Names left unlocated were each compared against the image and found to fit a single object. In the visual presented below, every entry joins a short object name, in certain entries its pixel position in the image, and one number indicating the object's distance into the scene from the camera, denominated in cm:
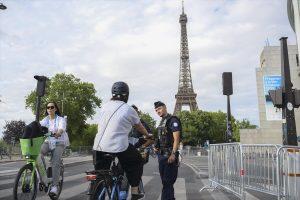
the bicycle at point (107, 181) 247
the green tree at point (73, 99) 3599
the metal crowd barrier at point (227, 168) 476
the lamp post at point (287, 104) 636
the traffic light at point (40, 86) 824
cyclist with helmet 259
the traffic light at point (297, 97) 642
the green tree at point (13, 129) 4094
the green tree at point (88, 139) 4610
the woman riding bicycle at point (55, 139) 404
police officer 373
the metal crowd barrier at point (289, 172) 376
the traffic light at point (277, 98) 639
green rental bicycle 348
